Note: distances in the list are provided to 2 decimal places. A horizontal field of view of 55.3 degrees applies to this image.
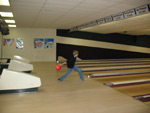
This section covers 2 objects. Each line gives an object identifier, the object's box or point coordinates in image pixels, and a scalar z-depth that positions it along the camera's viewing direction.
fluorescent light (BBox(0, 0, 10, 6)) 4.06
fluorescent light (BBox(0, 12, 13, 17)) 5.77
